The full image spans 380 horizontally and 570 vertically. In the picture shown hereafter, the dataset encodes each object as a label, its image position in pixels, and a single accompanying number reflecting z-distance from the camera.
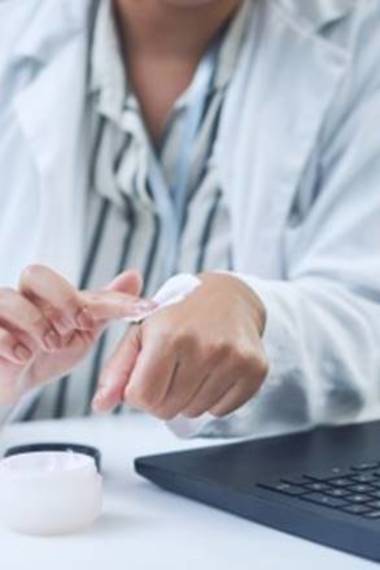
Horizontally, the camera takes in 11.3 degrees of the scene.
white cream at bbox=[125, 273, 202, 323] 1.12
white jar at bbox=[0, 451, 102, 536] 1.01
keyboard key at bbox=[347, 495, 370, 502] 1.00
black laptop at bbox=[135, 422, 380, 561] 0.98
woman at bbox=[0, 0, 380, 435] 1.39
